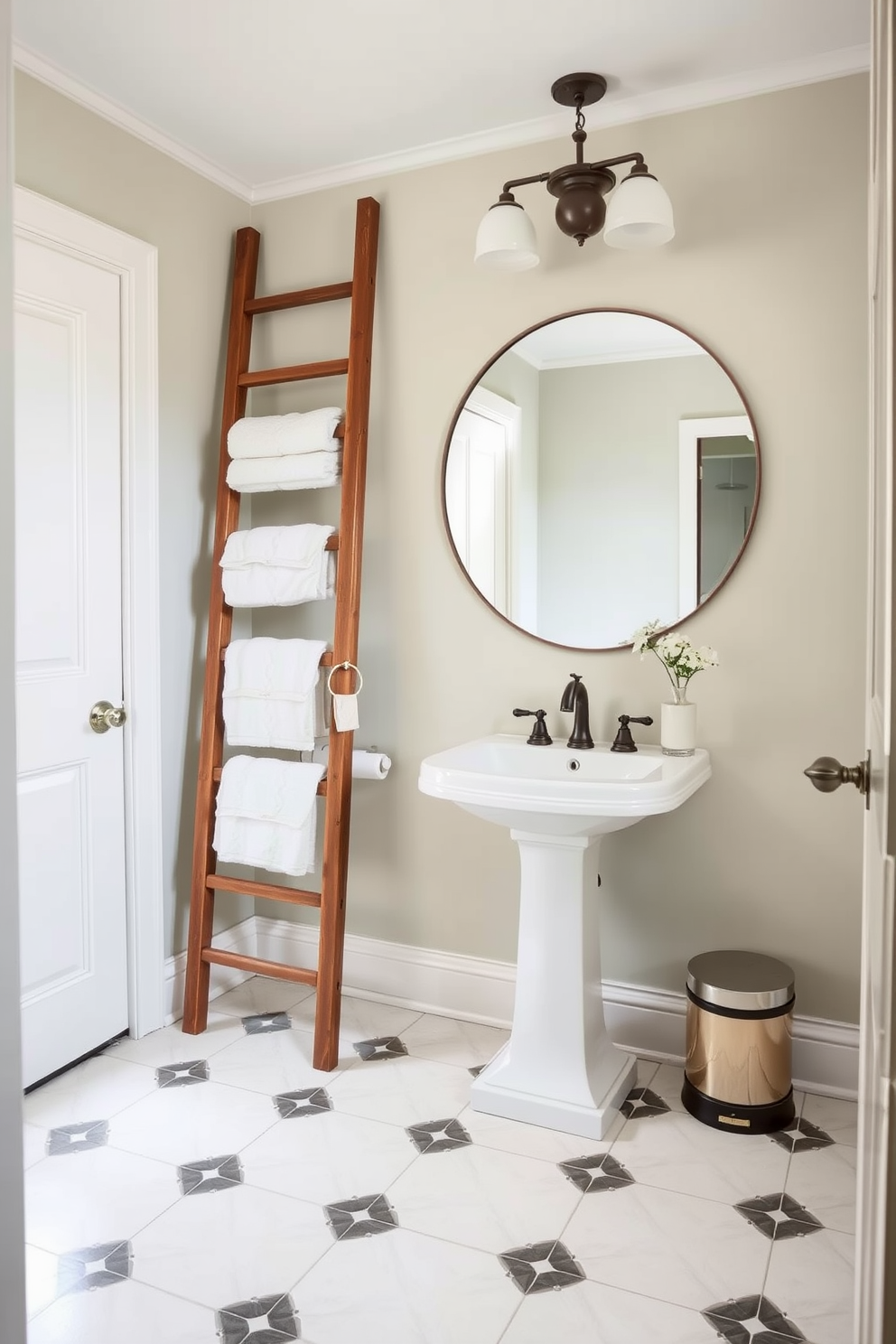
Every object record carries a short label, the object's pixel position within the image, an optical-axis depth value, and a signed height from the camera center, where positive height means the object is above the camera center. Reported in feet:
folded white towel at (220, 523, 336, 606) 8.67 +0.80
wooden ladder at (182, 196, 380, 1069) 8.51 +0.13
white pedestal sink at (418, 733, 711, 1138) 7.08 -2.40
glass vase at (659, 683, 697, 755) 7.75 -0.57
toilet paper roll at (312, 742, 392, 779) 8.91 -1.03
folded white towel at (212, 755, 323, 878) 8.63 -1.47
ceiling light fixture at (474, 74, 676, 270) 7.52 +3.58
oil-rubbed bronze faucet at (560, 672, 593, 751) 8.21 -0.52
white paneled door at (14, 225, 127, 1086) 7.64 +0.02
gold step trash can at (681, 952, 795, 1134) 7.22 -2.97
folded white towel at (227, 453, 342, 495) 8.72 +1.67
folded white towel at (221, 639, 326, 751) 8.67 -0.36
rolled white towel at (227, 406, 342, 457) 8.69 +2.02
